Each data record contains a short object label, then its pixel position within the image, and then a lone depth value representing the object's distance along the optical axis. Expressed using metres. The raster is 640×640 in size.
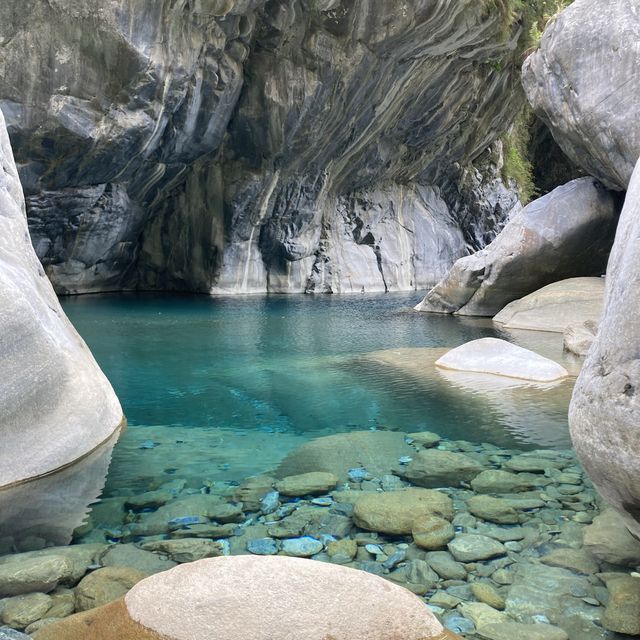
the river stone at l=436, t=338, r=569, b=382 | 7.95
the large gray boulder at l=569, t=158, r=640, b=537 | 2.68
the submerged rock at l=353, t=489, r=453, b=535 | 3.58
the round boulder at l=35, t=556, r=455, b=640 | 2.22
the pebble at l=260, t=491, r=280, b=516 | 3.86
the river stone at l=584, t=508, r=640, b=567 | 3.10
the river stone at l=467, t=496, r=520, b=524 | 3.71
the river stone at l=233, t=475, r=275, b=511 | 3.96
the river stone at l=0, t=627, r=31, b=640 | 2.25
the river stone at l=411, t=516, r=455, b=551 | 3.38
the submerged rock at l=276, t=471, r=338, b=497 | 4.16
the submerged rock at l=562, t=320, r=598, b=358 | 9.58
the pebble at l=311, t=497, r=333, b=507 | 3.95
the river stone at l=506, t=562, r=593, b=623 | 2.75
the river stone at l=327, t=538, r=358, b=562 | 3.25
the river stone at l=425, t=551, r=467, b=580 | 3.07
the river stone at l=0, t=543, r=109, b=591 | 3.11
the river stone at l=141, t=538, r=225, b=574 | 3.27
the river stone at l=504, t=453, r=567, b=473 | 4.62
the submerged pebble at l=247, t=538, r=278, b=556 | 3.31
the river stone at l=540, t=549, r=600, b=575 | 3.08
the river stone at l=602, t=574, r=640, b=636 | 2.59
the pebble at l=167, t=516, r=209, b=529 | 3.66
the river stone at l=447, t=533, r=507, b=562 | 3.24
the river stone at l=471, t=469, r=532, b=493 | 4.20
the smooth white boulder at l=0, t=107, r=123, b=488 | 4.25
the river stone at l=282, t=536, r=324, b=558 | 3.29
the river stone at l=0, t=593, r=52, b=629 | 2.66
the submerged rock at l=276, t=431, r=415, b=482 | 4.62
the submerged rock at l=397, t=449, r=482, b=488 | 4.38
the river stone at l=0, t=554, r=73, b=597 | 2.92
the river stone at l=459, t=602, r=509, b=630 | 2.68
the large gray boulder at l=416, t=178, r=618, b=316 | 14.11
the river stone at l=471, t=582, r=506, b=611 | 2.81
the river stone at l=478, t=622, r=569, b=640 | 2.57
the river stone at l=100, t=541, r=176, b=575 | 3.15
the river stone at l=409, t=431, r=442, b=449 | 5.29
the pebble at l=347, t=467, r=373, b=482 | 4.42
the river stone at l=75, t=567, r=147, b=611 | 2.84
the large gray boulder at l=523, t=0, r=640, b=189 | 11.02
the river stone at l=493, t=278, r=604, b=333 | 12.67
